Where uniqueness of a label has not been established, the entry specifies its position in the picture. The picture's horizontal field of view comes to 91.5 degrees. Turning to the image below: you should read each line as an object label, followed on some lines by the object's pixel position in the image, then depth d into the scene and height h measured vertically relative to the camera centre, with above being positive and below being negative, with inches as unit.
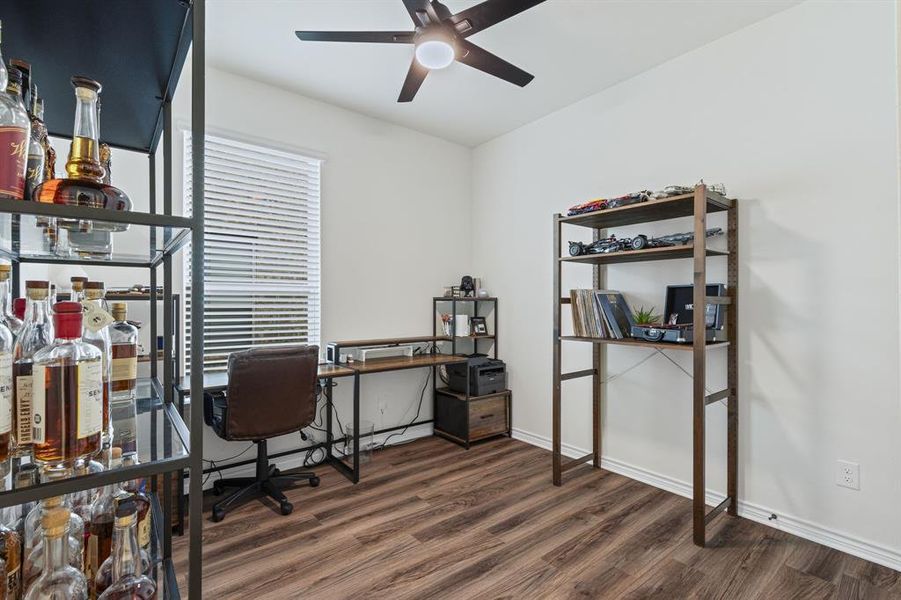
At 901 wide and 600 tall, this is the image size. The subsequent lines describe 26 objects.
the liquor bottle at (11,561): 29.0 -17.6
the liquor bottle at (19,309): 37.4 -0.6
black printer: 147.5 -25.4
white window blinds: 118.2 +15.4
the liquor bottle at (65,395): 27.2 -5.9
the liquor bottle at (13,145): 26.4 +9.6
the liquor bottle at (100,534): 33.3 -18.0
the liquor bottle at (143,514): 36.8 -18.4
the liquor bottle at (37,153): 32.3 +11.3
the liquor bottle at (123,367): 43.8 -6.8
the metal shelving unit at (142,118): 30.6 +21.2
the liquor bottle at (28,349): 27.5 -3.2
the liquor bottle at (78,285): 36.8 +1.4
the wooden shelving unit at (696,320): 88.2 -4.2
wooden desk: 109.0 -19.2
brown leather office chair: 95.7 -23.2
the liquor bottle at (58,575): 28.0 -18.1
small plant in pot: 111.9 -4.0
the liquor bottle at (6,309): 30.7 -0.5
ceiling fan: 74.5 +49.0
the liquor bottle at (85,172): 28.5 +9.2
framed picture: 162.1 -9.1
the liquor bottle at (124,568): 30.6 -19.0
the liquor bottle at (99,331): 32.6 -2.3
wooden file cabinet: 145.2 -39.0
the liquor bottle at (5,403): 26.7 -6.2
